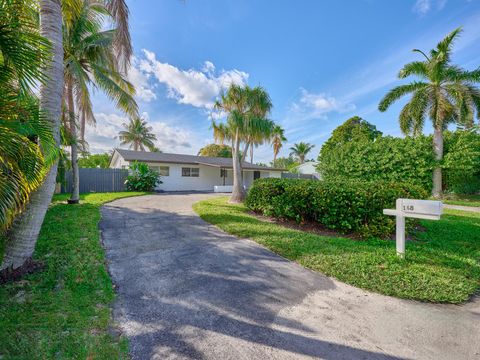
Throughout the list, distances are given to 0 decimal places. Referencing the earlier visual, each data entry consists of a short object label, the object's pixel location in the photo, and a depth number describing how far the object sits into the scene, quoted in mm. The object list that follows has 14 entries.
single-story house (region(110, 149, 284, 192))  18188
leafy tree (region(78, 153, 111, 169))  30080
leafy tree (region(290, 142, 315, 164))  43219
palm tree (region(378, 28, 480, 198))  13445
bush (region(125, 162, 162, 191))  15393
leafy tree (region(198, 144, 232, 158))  36562
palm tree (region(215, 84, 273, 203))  10164
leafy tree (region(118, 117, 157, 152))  31441
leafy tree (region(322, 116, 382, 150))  32325
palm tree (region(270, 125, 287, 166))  29312
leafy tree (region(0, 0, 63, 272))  2281
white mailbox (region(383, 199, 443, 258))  3533
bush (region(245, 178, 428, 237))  5254
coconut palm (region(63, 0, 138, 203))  7598
